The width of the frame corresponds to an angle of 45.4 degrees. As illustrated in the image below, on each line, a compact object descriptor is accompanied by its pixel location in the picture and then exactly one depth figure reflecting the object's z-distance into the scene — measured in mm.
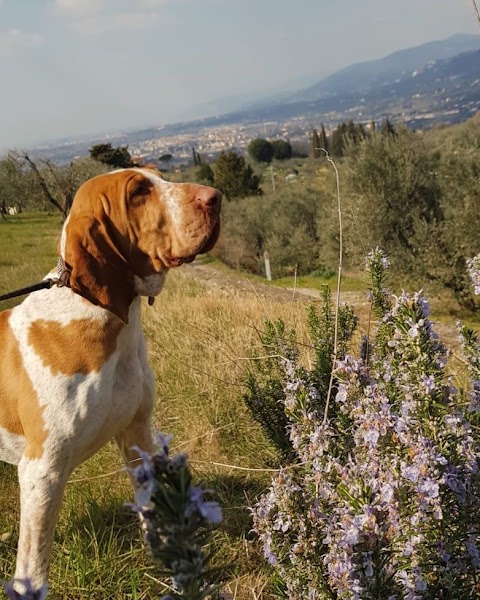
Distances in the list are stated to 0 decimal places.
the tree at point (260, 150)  99062
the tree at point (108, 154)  42156
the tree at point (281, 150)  103375
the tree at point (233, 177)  47938
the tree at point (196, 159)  84112
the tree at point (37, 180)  37969
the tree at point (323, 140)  74556
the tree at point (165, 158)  68575
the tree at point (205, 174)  53294
